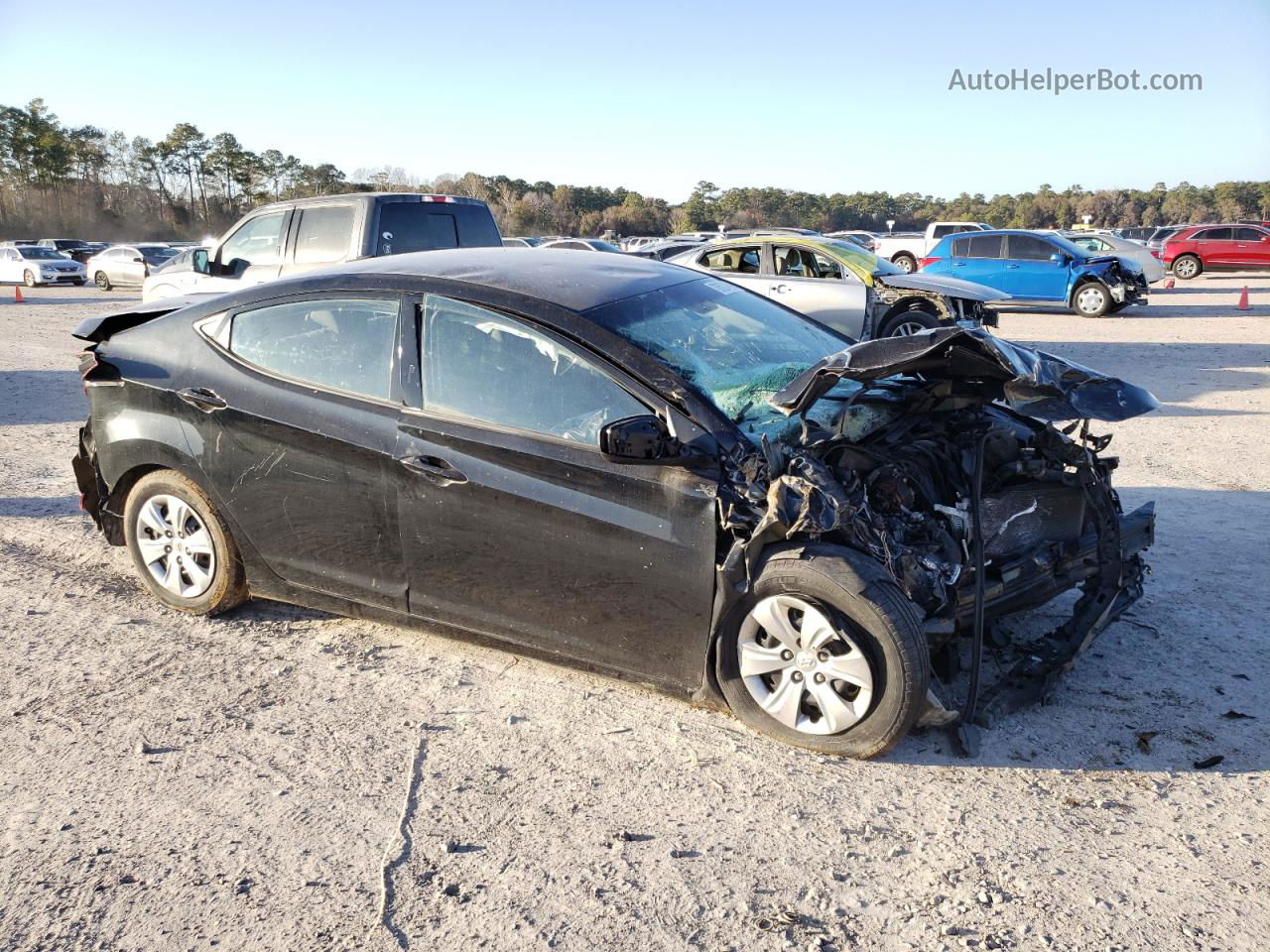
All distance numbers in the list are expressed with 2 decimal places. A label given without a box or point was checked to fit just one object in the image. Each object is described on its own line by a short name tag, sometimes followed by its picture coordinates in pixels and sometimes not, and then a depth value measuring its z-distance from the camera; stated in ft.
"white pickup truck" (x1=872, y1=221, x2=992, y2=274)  96.89
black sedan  11.59
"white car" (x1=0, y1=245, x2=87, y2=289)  105.60
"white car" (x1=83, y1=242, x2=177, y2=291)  100.07
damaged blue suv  62.49
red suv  94.32
